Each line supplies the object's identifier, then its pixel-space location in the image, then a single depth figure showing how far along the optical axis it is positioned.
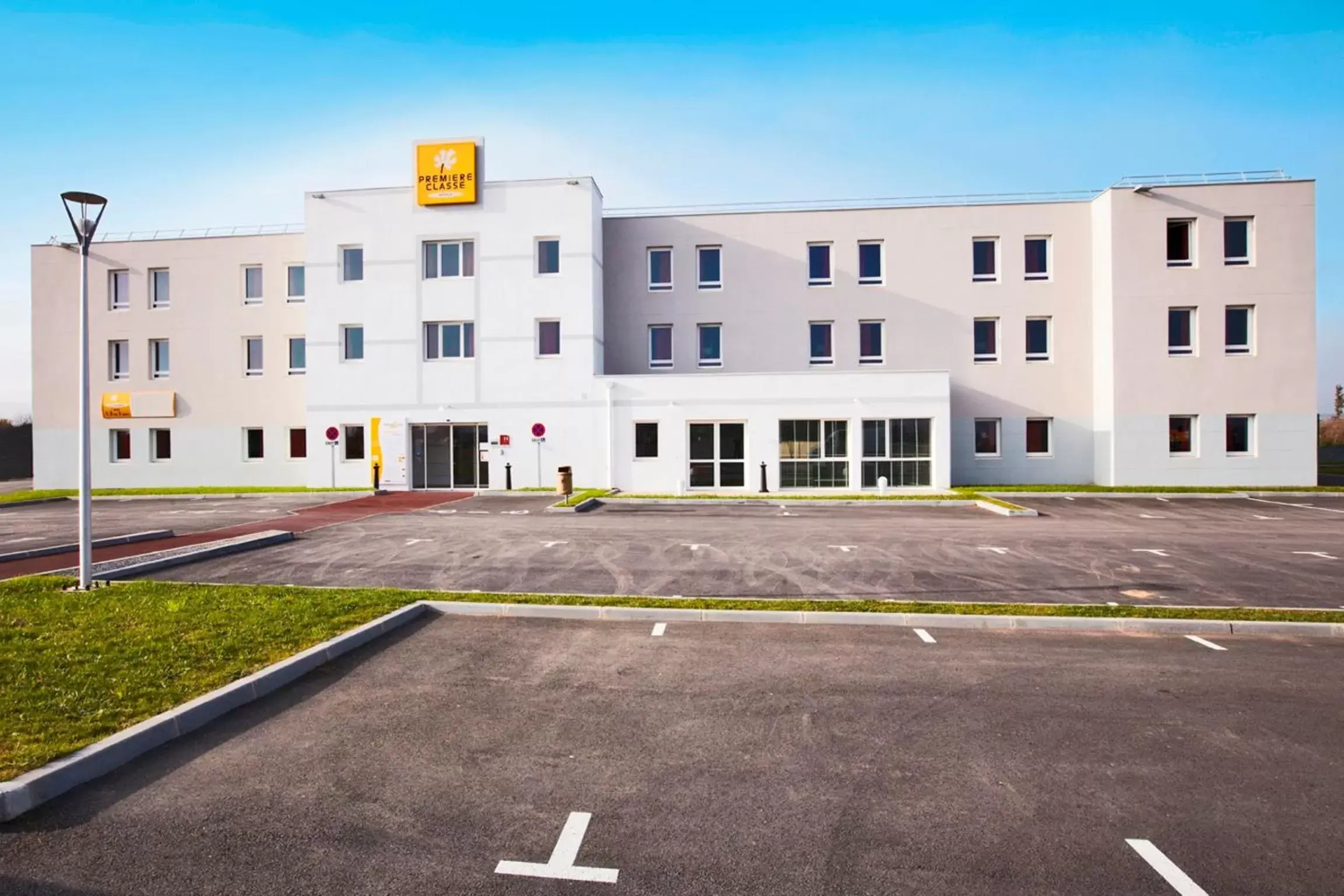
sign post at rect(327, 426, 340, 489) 26.91
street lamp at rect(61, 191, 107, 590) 8.85
